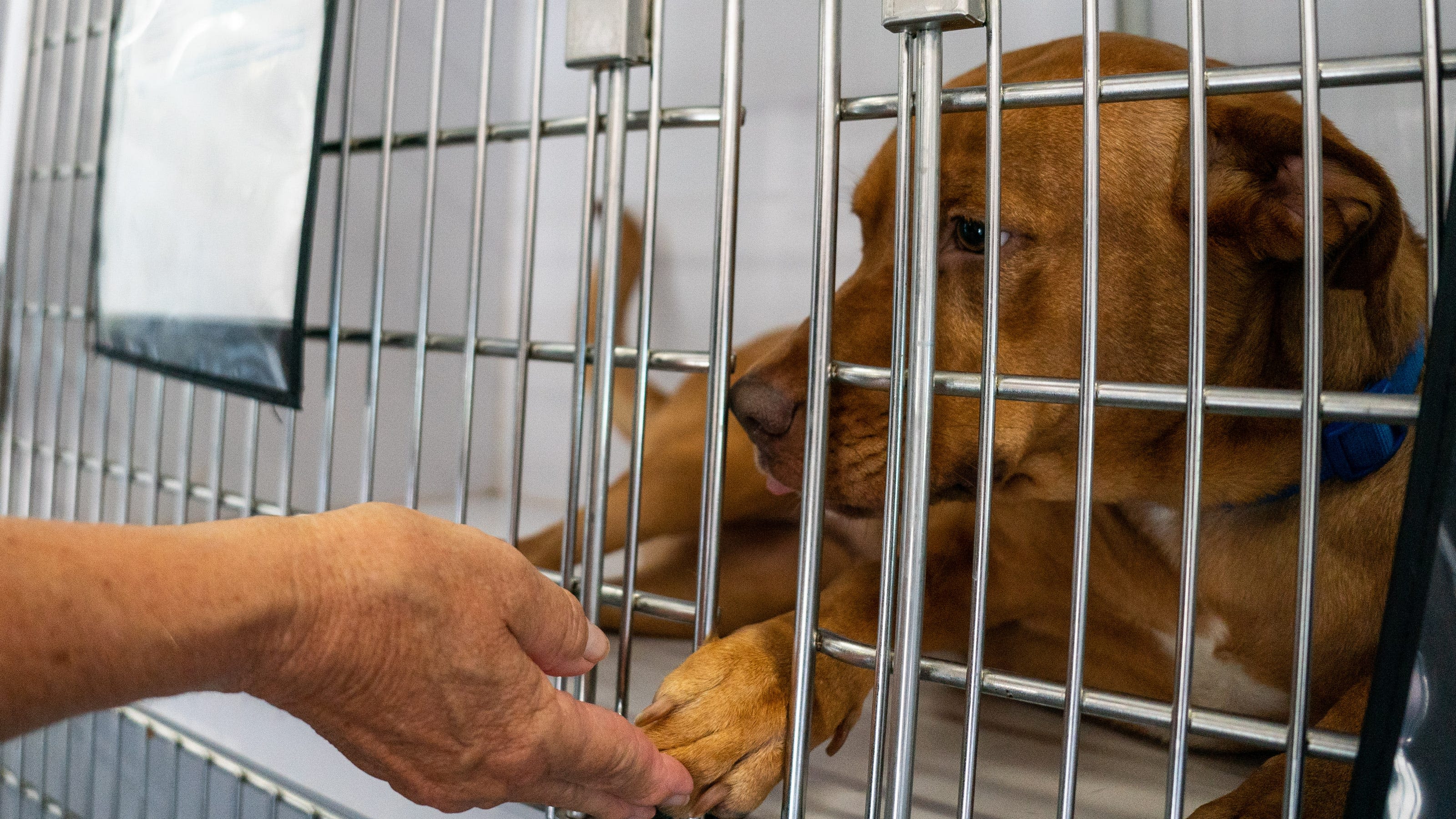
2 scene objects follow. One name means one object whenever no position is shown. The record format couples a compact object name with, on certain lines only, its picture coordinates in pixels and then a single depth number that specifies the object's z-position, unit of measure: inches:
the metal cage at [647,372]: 24.0
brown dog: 32.0
